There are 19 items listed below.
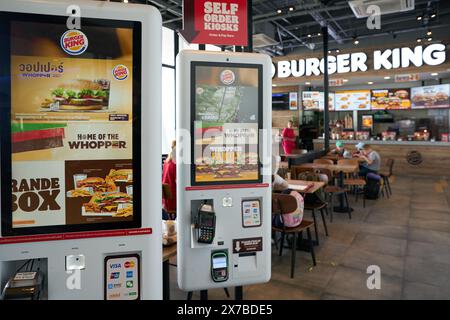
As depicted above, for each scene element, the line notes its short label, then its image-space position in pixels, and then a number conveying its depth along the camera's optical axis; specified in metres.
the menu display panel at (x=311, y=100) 13.69
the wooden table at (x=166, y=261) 2.18
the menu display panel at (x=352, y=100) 13.80
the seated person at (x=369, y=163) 8.14
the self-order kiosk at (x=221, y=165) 2.08
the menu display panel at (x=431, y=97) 12.12
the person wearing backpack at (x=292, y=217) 4.11
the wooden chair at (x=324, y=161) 7.79
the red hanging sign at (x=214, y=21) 2.22
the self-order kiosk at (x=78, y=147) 1.43
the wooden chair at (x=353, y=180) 7.37
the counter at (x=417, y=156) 10.87
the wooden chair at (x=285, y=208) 3.96
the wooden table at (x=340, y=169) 6.82
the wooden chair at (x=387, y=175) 8.41
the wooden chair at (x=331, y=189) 6.56
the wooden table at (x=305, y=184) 4.70
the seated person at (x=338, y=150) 9.82
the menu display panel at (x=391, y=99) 13.05
